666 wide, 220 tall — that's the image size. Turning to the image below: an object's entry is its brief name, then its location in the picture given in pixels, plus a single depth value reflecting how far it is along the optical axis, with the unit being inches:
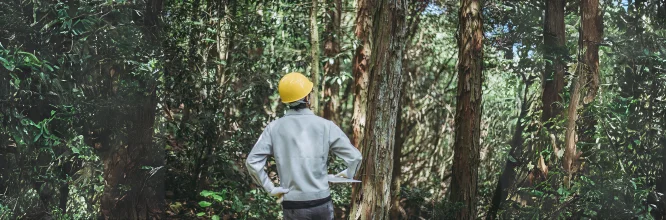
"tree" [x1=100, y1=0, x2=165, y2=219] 265.1
